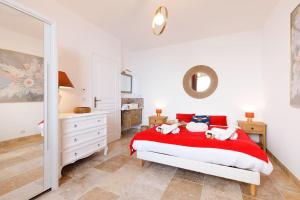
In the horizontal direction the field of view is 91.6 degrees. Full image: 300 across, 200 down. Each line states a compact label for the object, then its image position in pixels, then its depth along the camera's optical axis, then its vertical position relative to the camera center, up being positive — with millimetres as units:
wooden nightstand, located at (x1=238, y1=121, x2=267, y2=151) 3053 -622
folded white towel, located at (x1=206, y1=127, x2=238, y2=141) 2094 -505
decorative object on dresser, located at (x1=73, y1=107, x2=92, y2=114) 2576 -166
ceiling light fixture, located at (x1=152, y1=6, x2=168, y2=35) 1975 +1129
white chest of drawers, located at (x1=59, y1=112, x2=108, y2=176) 2094 -565
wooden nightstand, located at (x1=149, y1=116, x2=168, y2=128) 4137 -564
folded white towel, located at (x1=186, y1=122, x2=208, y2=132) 2658 -500
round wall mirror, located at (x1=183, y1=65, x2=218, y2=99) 3872 +510
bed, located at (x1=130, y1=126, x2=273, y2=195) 1718 -724
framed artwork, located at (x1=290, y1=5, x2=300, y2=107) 1820 +527
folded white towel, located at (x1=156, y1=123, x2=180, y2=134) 2459 -494
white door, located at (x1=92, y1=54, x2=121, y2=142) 3390 +249
